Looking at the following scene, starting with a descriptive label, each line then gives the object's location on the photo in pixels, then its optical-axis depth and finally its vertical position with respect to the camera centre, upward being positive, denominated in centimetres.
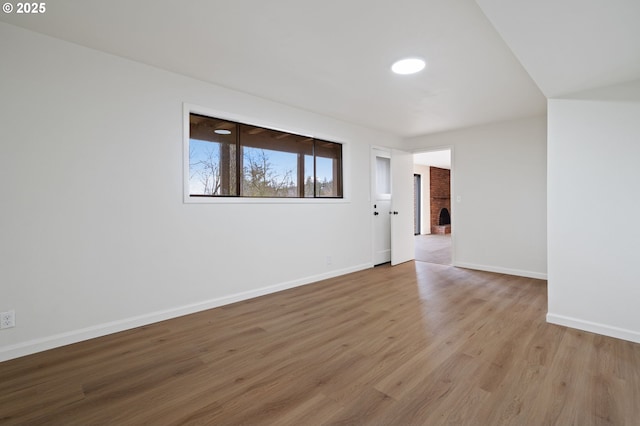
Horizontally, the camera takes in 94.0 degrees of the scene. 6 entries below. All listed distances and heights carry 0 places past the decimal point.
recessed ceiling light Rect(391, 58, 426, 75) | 268 +136
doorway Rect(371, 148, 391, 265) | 524 +17
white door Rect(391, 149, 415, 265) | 541 +9
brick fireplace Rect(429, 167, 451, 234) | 1092 +43
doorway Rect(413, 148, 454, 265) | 900 +46
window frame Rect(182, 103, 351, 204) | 303 +59
